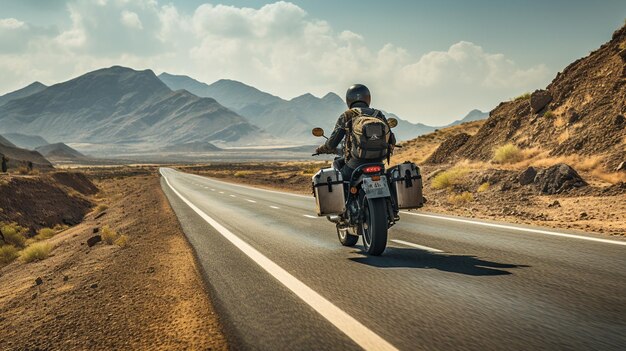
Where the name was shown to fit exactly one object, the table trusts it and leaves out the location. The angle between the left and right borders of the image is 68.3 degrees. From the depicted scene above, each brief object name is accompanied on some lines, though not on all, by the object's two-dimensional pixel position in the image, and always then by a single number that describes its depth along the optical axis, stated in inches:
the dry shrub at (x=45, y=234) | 714.2
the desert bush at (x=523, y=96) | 1067.6
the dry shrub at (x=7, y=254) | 542.3
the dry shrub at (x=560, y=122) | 763.0
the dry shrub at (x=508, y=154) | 800.3
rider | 275.0
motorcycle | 253.8
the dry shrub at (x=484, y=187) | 652.1
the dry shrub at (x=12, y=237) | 644.1
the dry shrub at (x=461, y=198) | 628.7
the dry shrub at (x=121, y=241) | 393.2
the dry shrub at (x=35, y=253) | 473.4
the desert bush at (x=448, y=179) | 732.2
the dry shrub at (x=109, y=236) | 434.9
